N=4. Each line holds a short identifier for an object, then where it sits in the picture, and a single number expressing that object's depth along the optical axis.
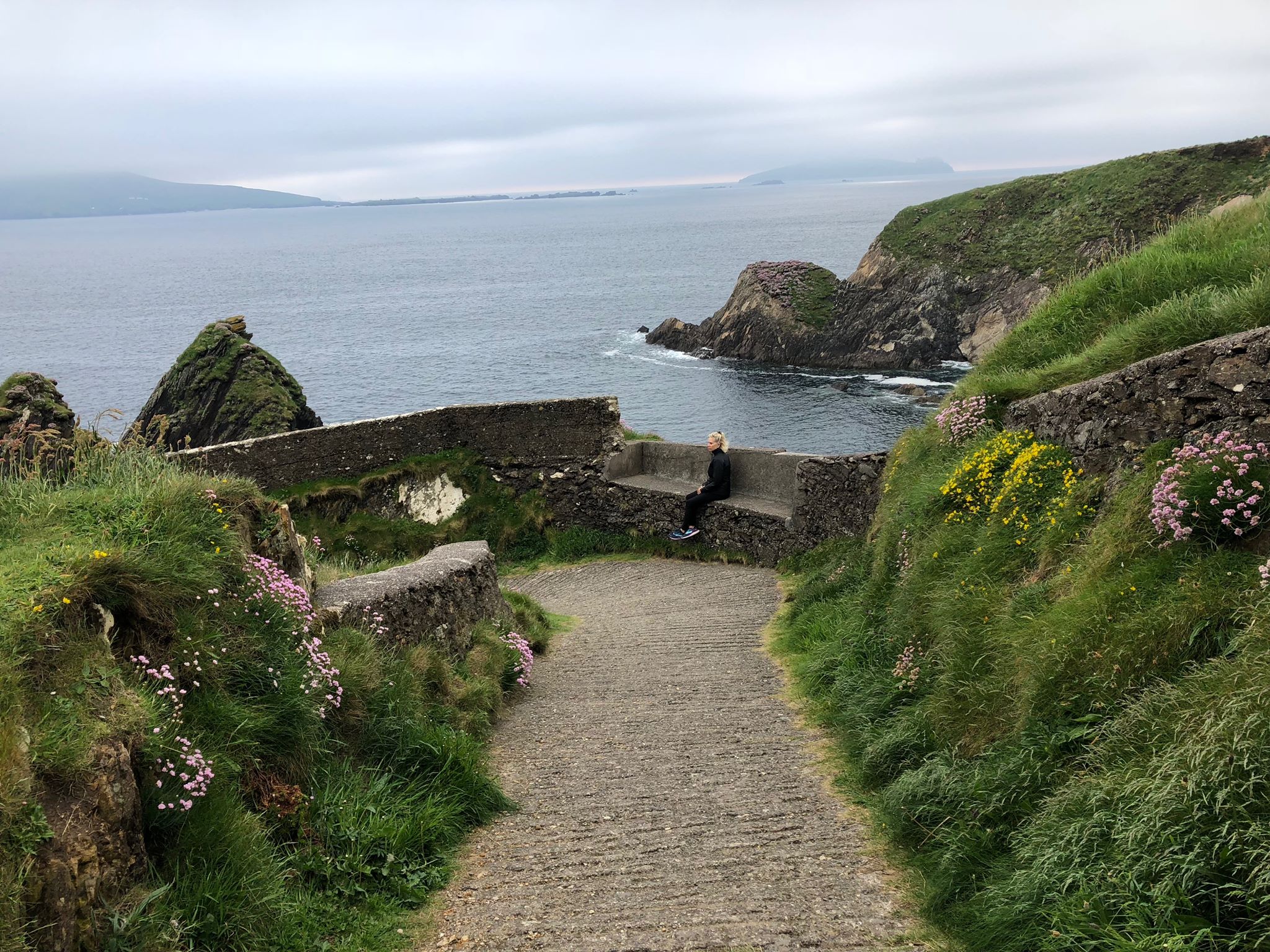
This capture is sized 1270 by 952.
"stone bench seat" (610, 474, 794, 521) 17.44
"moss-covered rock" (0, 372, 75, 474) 19.30
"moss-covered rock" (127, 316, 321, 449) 31.72
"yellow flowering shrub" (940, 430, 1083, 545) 7.59
